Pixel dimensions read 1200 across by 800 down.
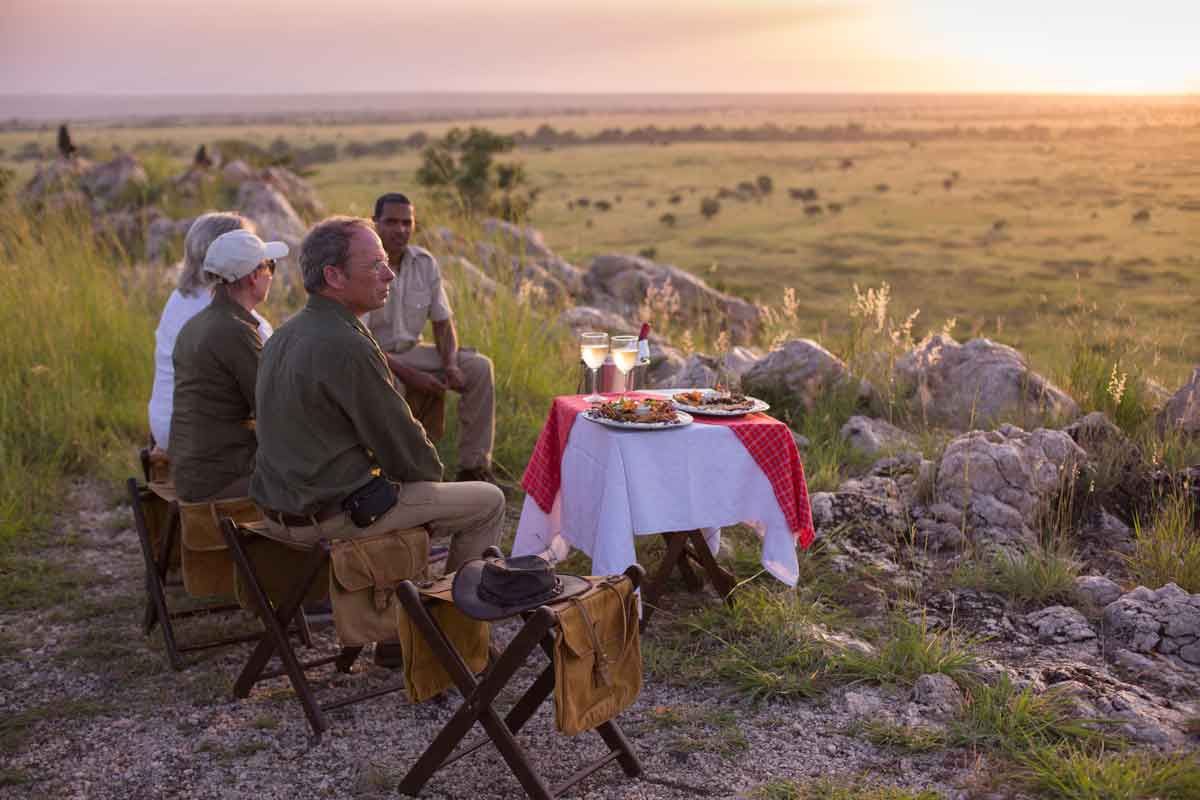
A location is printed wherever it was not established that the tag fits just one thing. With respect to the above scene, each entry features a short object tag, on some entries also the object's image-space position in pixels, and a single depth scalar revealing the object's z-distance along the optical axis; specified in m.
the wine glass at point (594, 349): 4.68
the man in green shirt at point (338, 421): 3.66
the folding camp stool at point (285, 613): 3.78
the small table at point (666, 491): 4.24
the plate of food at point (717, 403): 4.52
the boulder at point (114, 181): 17.09
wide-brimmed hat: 3.22
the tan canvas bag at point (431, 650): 3.44
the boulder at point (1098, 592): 4.79
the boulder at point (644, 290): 13.43
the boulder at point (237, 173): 16.84
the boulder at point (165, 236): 12.70
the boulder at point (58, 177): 16.11
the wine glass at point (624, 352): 4.66
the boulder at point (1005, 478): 5.50
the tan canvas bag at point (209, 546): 4.22
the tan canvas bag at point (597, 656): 3.18
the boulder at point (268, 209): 14.58
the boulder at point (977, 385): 6.85
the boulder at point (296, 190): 16.81
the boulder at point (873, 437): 6.57
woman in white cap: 4.28
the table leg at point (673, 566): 4.58
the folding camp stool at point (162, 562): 4.37
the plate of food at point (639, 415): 4.27
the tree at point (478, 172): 21.73
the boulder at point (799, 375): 7.24
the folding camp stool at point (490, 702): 3.17
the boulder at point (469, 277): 8.23
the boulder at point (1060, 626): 4.44
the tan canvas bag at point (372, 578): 3.71
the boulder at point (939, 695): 3.85
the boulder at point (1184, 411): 6.15
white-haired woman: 4.68
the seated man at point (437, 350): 6.39
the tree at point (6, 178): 18.78
